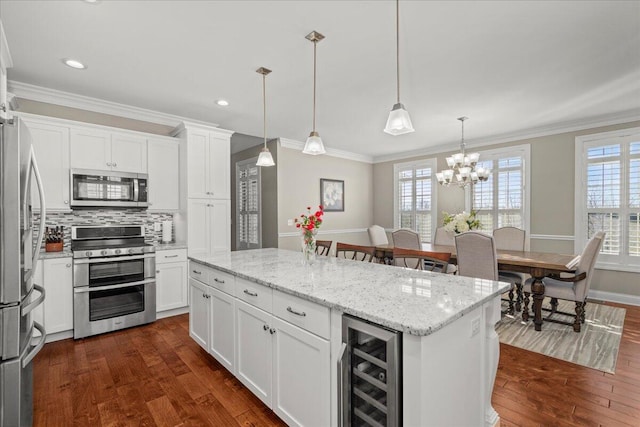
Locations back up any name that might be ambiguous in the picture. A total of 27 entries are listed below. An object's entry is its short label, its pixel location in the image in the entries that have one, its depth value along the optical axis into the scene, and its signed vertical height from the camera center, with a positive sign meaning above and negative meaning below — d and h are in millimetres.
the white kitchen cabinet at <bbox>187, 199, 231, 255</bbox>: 4113 -224
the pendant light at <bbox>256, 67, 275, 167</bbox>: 3006 +520
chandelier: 4254 +572
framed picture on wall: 6383 +312
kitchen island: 1227 -627
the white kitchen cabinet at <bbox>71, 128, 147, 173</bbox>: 3465 +709
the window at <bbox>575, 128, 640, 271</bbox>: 4230 +201
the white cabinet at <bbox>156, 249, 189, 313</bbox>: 3758 -881
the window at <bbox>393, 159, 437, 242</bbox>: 6464 +270
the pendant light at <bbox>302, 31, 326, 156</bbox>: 2590 +545
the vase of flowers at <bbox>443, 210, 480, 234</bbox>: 4027 -199
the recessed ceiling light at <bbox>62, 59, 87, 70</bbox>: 2767 +1347
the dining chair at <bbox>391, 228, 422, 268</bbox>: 4094 -422
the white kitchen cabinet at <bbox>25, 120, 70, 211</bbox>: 3215 +533
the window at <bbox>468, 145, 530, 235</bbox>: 5184 +317
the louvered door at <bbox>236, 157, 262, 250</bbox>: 6152 +69
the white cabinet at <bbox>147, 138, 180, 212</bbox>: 3992 +479
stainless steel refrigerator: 1615 -383
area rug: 2742 -1330
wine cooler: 1311 -748
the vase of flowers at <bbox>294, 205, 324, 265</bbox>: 2410 -192
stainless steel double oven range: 3213 -781
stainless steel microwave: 3414 +250
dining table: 3133 -599
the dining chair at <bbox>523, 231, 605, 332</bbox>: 3145 -816
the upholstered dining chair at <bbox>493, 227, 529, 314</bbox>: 3814 -495
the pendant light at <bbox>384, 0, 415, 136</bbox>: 2008 +583
